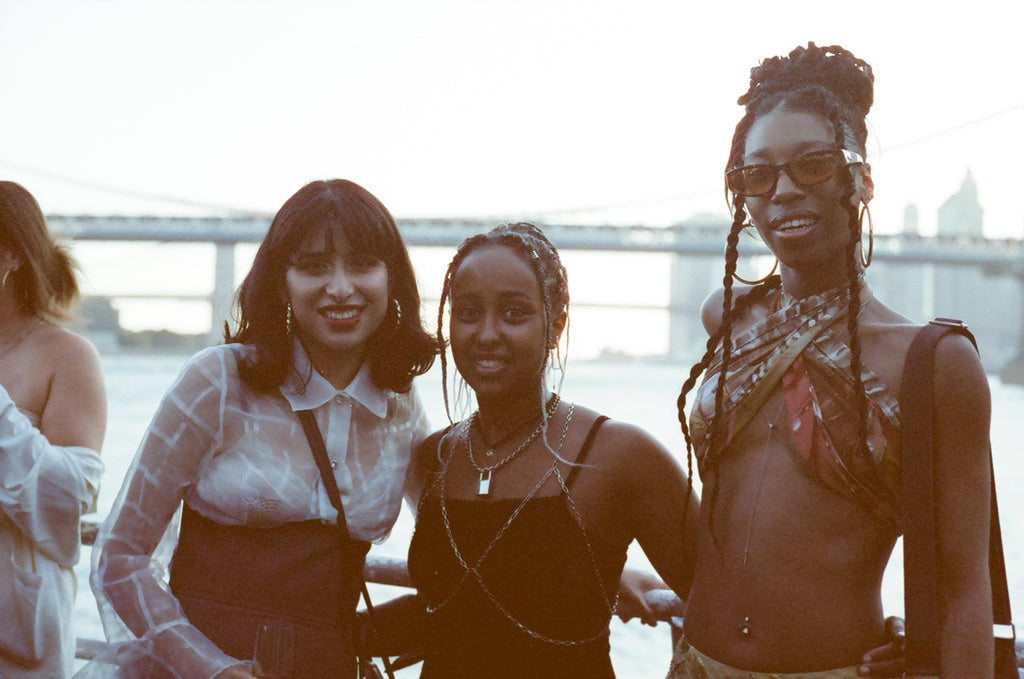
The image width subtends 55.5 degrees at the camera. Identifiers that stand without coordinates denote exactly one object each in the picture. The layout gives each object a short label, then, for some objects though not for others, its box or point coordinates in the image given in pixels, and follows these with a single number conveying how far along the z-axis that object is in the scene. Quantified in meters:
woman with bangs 1.35
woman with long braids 1.05
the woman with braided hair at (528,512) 1.40
